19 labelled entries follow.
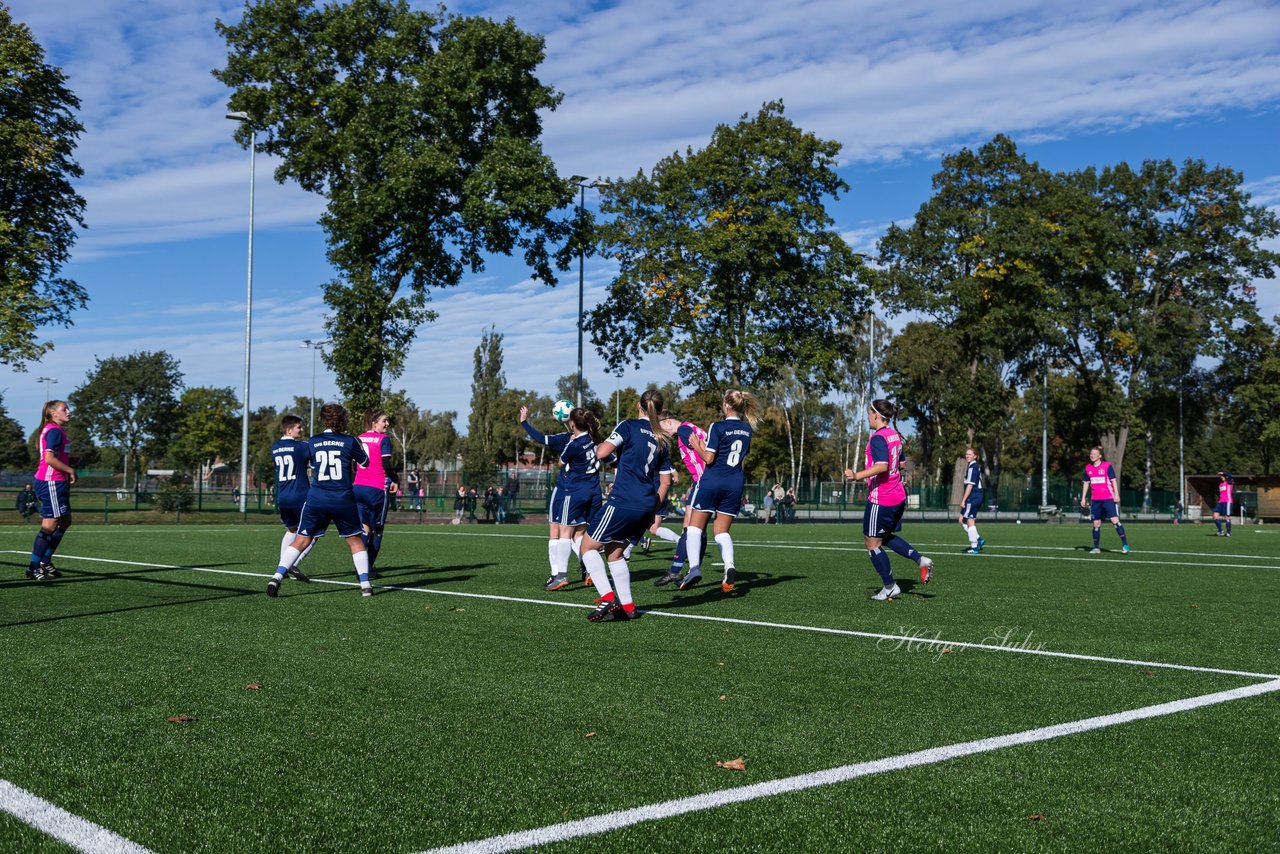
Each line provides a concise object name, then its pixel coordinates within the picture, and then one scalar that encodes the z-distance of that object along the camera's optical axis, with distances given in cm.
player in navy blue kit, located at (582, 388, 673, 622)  900
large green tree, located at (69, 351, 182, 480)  8019
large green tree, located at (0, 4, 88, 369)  3344
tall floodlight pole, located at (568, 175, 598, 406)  3953
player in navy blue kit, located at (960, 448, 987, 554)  2098
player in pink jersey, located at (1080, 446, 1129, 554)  2134
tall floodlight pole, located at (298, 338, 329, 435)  8427
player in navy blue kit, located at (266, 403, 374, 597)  1069
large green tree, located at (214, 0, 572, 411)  3456
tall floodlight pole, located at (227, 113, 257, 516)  3856
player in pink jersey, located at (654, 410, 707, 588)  1189
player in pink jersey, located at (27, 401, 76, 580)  1216
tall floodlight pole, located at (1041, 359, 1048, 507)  5734
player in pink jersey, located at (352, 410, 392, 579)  1268
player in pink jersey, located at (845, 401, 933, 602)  1052
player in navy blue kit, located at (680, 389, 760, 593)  1111
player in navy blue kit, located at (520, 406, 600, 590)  1166
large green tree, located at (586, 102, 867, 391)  4109
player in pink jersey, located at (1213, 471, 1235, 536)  3177
